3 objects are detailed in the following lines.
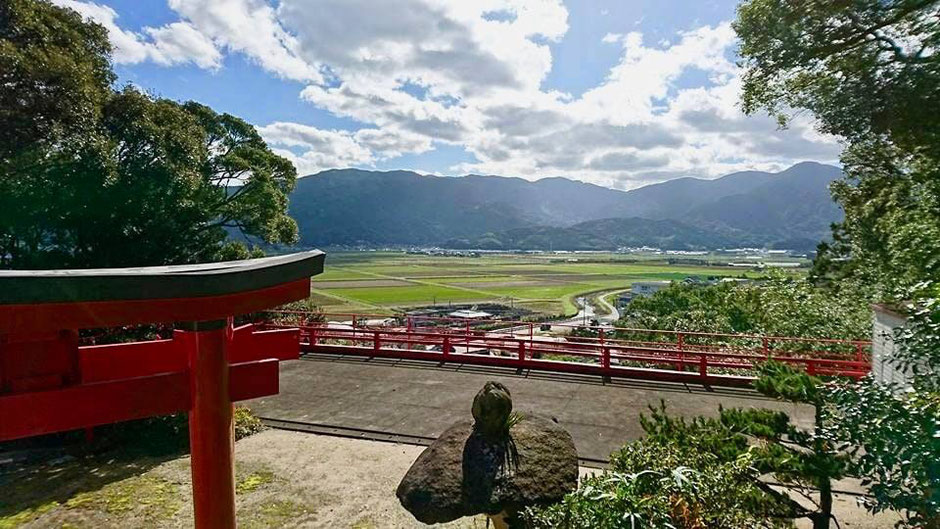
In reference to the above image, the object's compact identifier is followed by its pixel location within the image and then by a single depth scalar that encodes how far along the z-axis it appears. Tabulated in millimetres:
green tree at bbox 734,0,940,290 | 7699
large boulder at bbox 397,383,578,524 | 3605
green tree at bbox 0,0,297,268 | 6727
